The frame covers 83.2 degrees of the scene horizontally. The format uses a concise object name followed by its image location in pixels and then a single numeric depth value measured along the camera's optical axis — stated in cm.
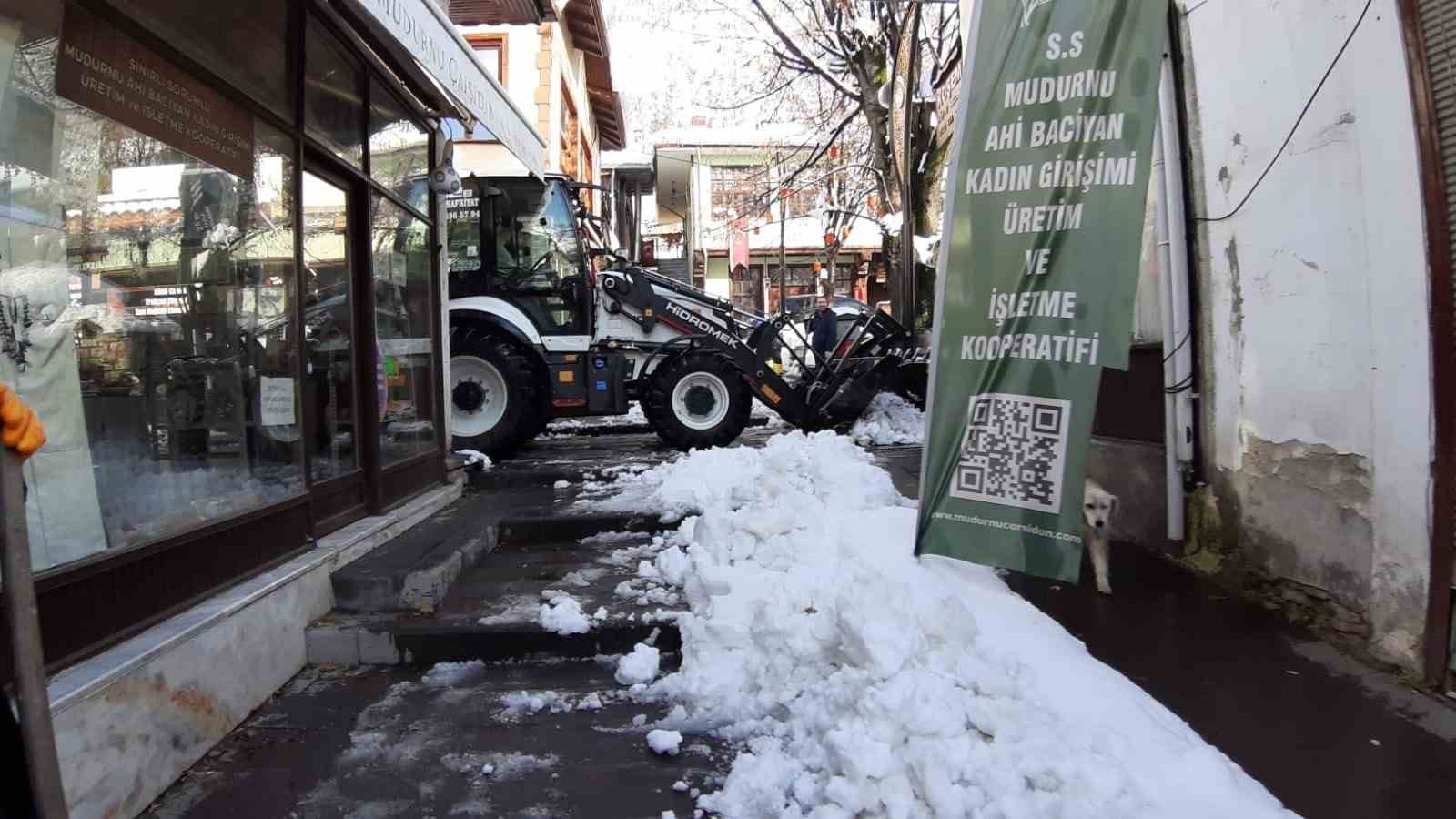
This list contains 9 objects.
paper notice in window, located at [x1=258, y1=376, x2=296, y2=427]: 393
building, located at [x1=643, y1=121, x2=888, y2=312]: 2662
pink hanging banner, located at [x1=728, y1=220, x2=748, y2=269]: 2581
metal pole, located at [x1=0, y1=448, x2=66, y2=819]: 122
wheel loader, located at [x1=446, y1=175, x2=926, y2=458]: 851
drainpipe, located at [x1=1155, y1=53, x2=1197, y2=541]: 451
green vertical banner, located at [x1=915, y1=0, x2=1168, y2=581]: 329
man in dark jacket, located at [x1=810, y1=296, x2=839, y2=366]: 1029
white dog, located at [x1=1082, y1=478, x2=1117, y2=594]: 416
